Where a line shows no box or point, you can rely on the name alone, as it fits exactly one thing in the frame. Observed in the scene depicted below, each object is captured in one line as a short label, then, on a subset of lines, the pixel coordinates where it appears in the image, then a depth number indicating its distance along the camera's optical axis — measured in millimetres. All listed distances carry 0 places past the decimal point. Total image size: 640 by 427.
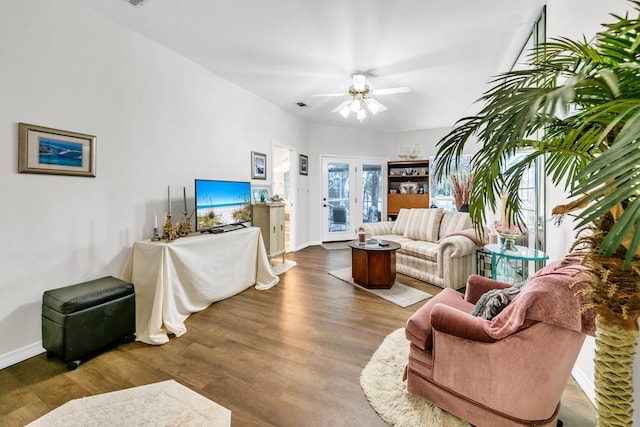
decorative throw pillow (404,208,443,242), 4207
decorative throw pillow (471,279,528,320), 1428
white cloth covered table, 2398
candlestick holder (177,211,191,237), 2934
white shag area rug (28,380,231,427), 1475
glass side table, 2131
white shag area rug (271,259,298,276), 4241
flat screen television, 3127
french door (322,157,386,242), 6535
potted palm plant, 576
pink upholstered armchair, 1116
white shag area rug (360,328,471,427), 1457
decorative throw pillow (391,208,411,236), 4651
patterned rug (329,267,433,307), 3066
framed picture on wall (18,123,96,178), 2018
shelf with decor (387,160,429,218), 6551
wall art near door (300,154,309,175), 5918
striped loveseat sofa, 3420
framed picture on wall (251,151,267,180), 4480
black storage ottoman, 1904
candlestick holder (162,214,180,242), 2705
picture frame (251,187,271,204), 4465
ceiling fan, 3404
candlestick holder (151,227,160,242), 2705
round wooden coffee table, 3439
